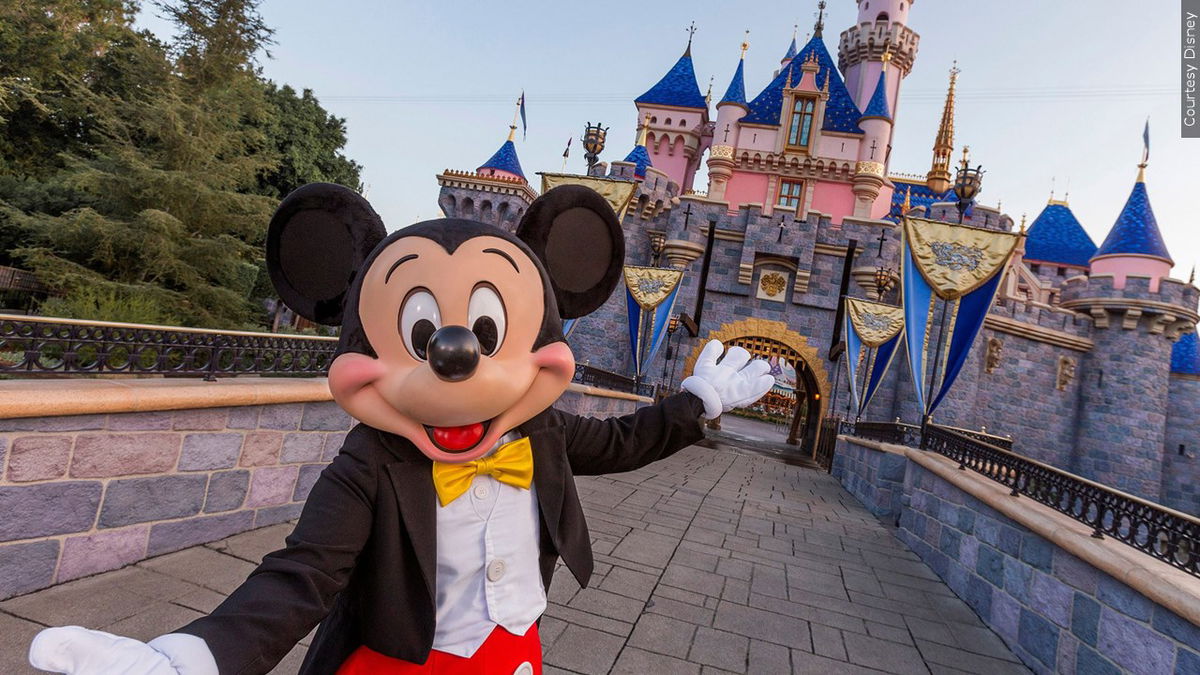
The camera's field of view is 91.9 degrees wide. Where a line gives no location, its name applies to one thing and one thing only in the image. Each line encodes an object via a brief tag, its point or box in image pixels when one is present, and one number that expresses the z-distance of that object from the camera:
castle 16.30
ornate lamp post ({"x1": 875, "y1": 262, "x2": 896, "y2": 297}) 14.59
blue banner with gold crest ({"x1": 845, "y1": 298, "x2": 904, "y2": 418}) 12.30
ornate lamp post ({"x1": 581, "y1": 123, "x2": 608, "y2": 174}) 11.51
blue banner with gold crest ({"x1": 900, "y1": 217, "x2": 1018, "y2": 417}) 7.35
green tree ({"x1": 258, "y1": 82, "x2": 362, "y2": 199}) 19.14
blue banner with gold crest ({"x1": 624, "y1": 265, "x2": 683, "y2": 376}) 13.33
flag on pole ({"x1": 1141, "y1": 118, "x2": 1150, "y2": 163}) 18.80
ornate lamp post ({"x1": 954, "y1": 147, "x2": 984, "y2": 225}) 8.07
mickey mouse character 1.38
